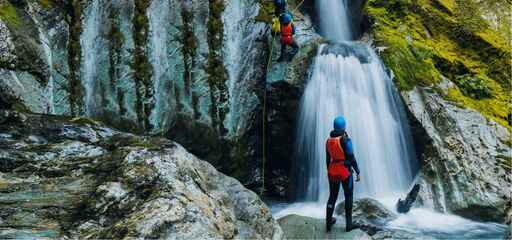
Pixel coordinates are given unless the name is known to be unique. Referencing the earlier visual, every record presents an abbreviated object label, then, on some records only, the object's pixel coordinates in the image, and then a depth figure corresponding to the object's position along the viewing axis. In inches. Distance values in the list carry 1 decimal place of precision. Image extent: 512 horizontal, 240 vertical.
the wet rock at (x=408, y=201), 426.0
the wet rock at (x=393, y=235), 354.6
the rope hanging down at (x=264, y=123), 491.8
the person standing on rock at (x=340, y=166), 323.0
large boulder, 198.4
